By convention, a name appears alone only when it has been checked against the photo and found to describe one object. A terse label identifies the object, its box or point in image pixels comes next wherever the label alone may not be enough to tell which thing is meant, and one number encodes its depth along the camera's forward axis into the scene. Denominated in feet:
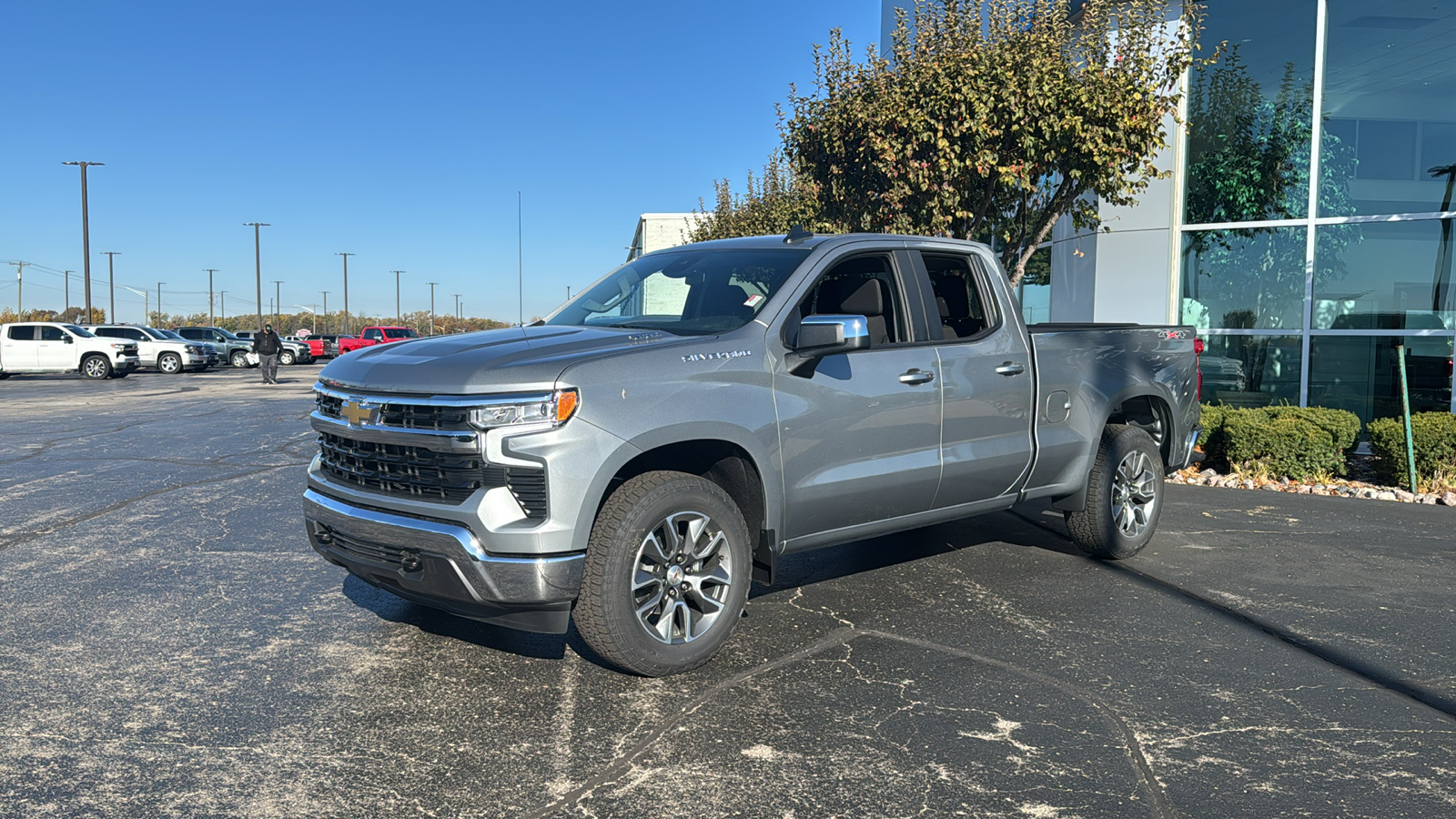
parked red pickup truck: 148.93
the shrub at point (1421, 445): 31.91
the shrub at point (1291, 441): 33.68
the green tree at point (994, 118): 36.50
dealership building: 42.04
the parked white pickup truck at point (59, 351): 104.58
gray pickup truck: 13.46
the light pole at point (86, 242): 150.71
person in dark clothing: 93.35
